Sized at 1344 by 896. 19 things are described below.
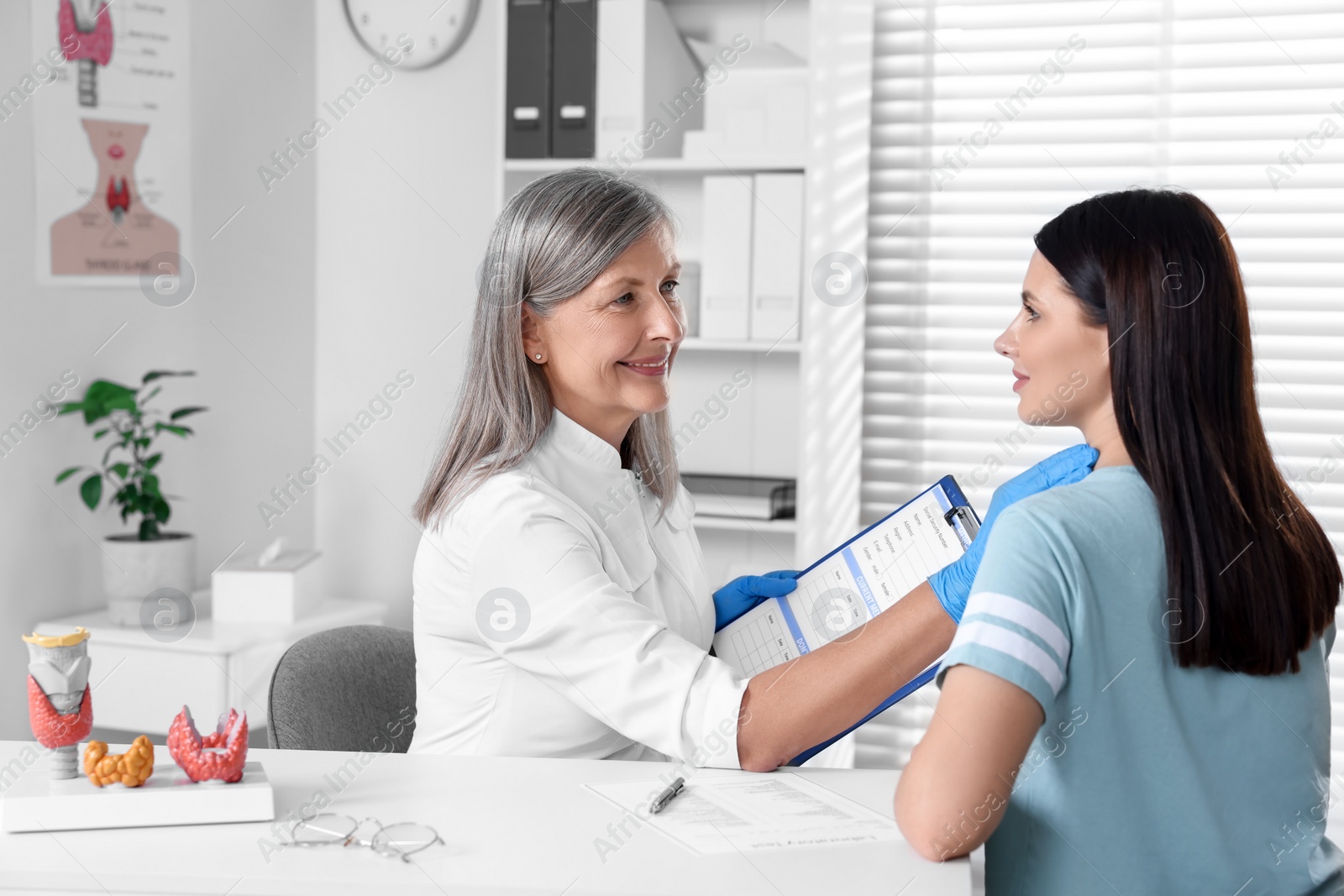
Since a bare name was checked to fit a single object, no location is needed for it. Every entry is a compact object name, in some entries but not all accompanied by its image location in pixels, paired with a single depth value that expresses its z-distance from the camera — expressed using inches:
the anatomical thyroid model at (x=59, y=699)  43.8
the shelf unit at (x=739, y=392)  116.8
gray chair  65.1
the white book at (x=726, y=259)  108.2
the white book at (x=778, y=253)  107.7
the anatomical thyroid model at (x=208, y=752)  43.9
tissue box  110.6
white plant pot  104.0
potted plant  103.4
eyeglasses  40.7
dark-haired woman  41.5
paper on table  42.5
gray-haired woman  51.4
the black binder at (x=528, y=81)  108.9
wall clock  126.8
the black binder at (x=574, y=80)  107.4
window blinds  103.7
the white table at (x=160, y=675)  101.1
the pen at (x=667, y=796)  44.9
